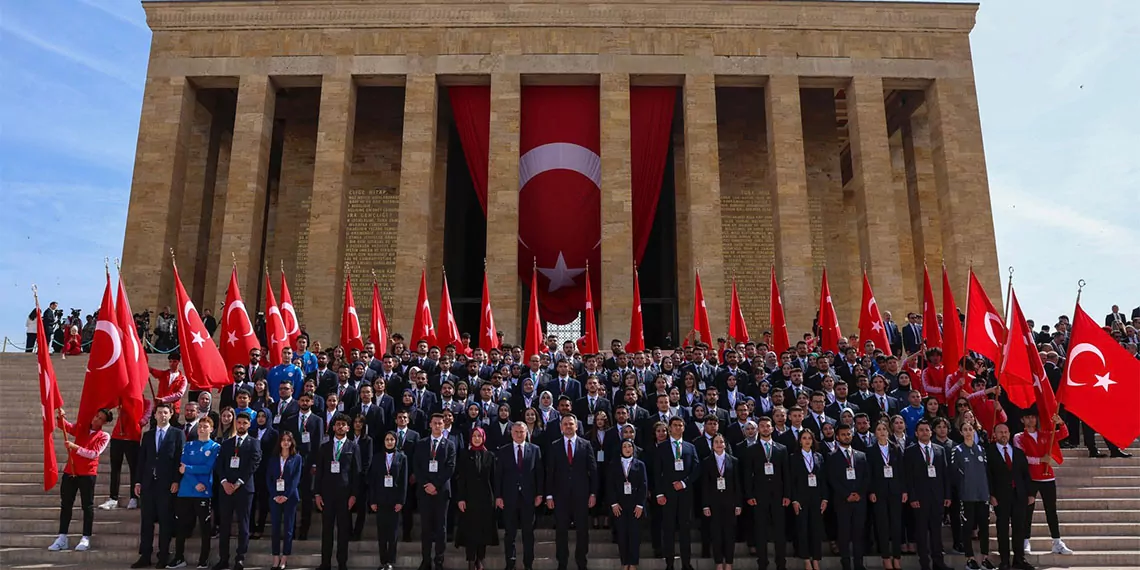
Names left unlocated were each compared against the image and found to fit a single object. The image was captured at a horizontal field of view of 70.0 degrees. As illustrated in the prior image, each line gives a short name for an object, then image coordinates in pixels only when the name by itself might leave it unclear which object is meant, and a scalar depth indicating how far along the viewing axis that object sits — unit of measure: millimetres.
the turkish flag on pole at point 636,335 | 16453
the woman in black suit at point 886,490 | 8875
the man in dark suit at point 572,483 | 8758
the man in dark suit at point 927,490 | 8820
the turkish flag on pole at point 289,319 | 15125
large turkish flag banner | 23562
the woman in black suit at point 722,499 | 8742
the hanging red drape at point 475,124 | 24125
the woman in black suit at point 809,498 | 8797
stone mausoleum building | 22984
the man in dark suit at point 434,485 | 8672
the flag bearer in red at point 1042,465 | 9352
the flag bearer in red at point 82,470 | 9156
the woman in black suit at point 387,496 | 8750
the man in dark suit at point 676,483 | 8750
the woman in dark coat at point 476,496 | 8734
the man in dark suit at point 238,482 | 8695
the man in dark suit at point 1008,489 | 9031
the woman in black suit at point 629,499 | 8672
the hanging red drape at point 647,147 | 23703
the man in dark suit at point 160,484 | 8812
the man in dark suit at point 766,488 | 8836
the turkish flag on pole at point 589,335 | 15666
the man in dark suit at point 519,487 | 8758
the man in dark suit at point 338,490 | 8742
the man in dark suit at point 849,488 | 8797
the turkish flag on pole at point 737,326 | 17297
